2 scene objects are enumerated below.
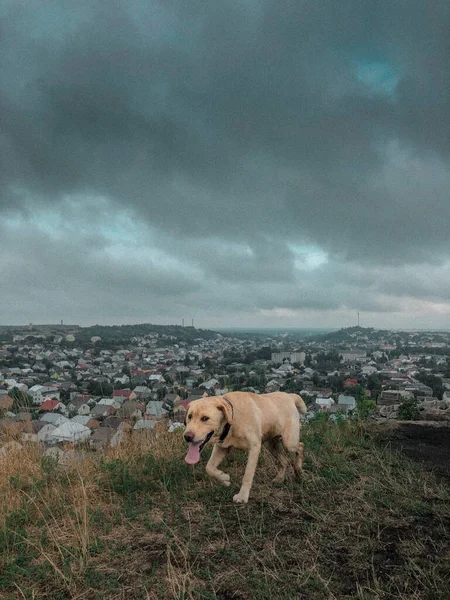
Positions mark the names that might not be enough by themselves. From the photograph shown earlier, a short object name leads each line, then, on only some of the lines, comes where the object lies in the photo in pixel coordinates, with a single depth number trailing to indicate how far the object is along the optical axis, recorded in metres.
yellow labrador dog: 3.81
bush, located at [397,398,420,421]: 8.56
